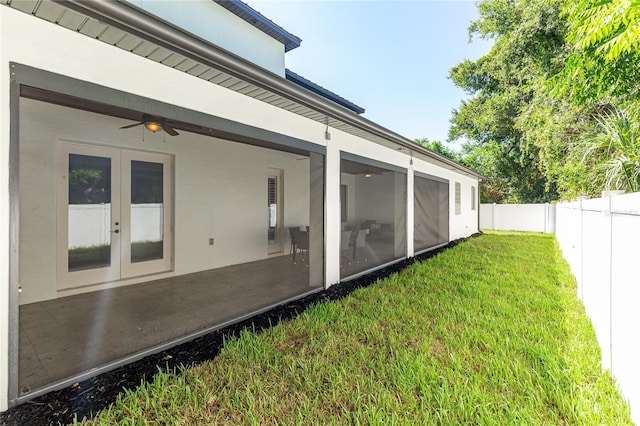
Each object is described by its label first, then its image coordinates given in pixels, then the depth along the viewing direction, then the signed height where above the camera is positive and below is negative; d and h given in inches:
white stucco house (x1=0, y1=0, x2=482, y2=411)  90.4 +21.8
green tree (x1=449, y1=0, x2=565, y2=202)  405.4 +242.1
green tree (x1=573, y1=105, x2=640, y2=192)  175.9 +43.2
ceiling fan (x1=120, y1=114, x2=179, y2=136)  166.0 +52.7
